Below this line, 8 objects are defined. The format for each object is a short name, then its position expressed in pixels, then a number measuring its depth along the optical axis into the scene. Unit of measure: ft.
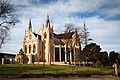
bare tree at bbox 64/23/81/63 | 238.48
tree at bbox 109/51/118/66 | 239.71
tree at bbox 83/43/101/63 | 233.80
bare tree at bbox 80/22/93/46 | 238.41
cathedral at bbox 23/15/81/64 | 333.42
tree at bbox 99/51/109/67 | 224.10
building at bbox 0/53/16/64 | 425.16
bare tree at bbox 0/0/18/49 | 132.36
